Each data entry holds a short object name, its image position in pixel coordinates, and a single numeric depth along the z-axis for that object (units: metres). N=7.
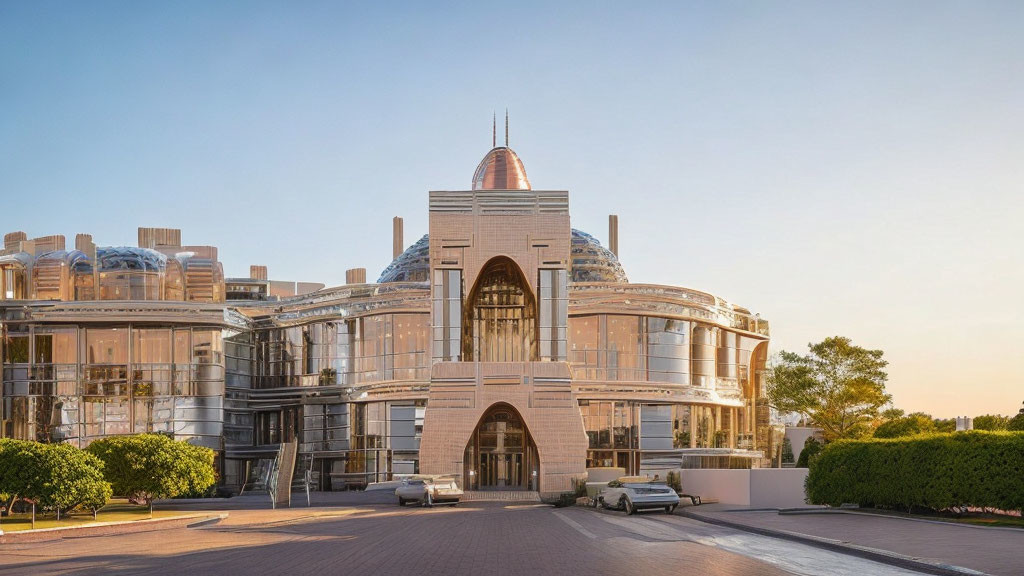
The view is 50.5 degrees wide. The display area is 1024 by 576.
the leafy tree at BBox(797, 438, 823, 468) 54.97
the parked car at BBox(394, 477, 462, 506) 39.56
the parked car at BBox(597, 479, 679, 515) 33.09
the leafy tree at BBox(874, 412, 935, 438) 44.15
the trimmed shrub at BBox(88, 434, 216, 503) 35.72
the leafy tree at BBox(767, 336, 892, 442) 59.50
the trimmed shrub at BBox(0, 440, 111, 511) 29.94
